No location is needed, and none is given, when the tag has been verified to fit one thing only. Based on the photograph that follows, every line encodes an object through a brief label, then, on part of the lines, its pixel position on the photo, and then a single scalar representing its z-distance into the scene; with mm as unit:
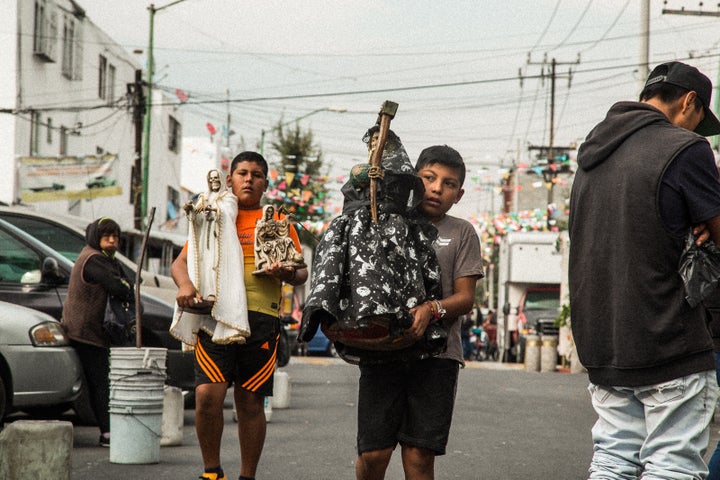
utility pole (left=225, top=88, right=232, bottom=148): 69894
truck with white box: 33625
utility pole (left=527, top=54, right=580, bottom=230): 54000
